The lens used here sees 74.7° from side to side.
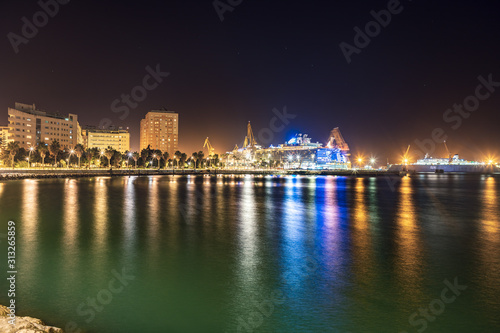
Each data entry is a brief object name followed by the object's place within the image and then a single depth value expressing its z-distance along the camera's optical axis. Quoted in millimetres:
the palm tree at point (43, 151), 90112
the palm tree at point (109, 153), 106450
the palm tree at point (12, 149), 87906
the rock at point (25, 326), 5916
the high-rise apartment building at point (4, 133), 128812
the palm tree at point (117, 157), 112925
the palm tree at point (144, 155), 124412
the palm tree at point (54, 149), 94188
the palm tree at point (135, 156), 124512
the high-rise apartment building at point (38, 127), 117125
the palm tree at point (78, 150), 98731
